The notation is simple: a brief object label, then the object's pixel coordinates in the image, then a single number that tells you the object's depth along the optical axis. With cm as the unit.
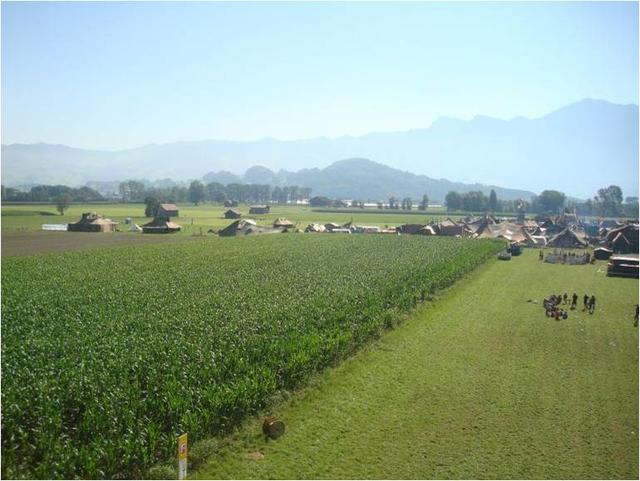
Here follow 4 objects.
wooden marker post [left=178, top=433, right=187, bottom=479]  1452
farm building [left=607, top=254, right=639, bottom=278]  5683
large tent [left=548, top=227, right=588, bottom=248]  9075
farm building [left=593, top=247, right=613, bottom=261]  7450
